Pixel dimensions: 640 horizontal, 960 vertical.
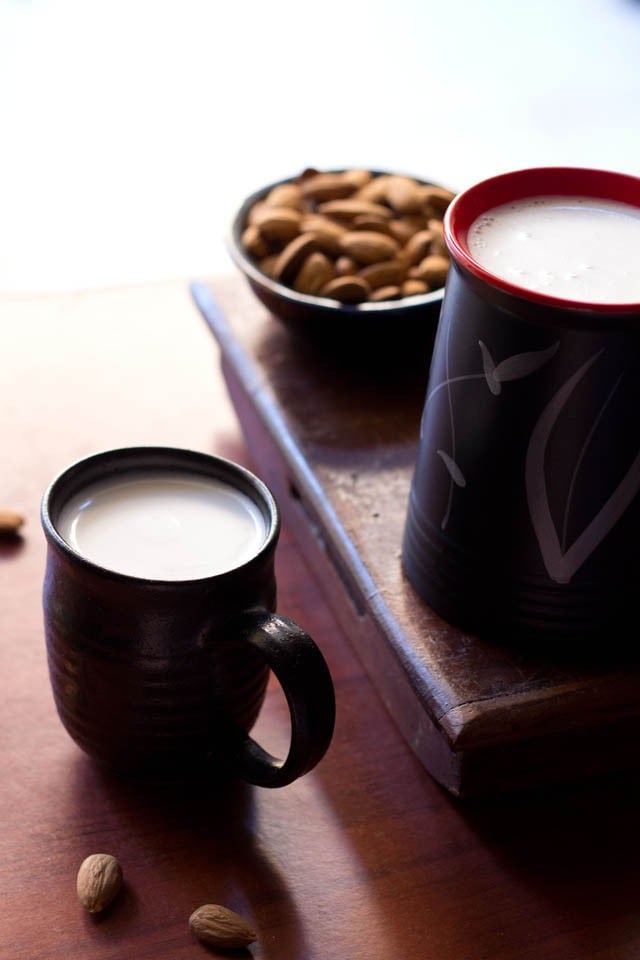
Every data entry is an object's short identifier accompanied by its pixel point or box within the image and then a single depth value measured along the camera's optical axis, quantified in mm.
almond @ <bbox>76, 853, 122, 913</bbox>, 540
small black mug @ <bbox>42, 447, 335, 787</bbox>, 518
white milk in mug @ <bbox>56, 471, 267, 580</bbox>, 555
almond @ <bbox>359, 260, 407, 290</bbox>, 805
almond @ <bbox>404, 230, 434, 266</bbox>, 831
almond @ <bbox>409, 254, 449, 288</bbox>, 812
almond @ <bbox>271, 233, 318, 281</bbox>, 805
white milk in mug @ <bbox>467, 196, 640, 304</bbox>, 535
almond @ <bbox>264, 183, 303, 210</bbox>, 867
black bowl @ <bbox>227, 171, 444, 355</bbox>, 784
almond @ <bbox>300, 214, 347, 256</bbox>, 815
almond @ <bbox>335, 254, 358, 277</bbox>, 807
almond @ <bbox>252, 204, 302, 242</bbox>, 837
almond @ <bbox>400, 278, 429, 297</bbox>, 807
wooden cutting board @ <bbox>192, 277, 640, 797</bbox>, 589
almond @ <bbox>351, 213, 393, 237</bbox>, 832
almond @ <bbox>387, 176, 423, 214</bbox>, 859
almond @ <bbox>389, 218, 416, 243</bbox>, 842
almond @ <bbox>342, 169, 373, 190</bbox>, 892
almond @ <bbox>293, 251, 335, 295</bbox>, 802
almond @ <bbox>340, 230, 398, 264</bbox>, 812
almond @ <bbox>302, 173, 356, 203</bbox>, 880
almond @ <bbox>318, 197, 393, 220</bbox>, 846
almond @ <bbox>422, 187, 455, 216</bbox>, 872
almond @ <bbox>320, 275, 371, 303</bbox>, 786
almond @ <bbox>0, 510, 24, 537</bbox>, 749
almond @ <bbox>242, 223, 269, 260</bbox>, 838
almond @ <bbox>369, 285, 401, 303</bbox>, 797
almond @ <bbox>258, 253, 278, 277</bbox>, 827
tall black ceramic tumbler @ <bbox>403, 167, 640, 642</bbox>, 516
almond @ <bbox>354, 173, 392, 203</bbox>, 874
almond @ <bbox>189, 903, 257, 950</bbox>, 526
